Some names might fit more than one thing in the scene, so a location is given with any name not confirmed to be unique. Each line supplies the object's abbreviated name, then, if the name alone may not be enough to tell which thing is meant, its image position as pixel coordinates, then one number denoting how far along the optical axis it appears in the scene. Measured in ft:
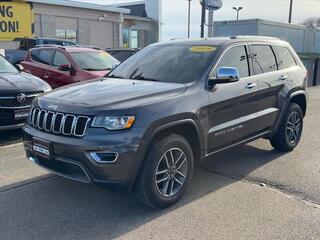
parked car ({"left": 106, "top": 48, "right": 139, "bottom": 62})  34.39
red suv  21.82
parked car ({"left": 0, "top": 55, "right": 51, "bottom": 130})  15.01
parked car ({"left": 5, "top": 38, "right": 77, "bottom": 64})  35.20
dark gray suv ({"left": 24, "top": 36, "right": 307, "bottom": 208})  8.50
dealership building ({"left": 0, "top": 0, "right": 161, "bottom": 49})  61.36
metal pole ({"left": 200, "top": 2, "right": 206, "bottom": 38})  33.55
